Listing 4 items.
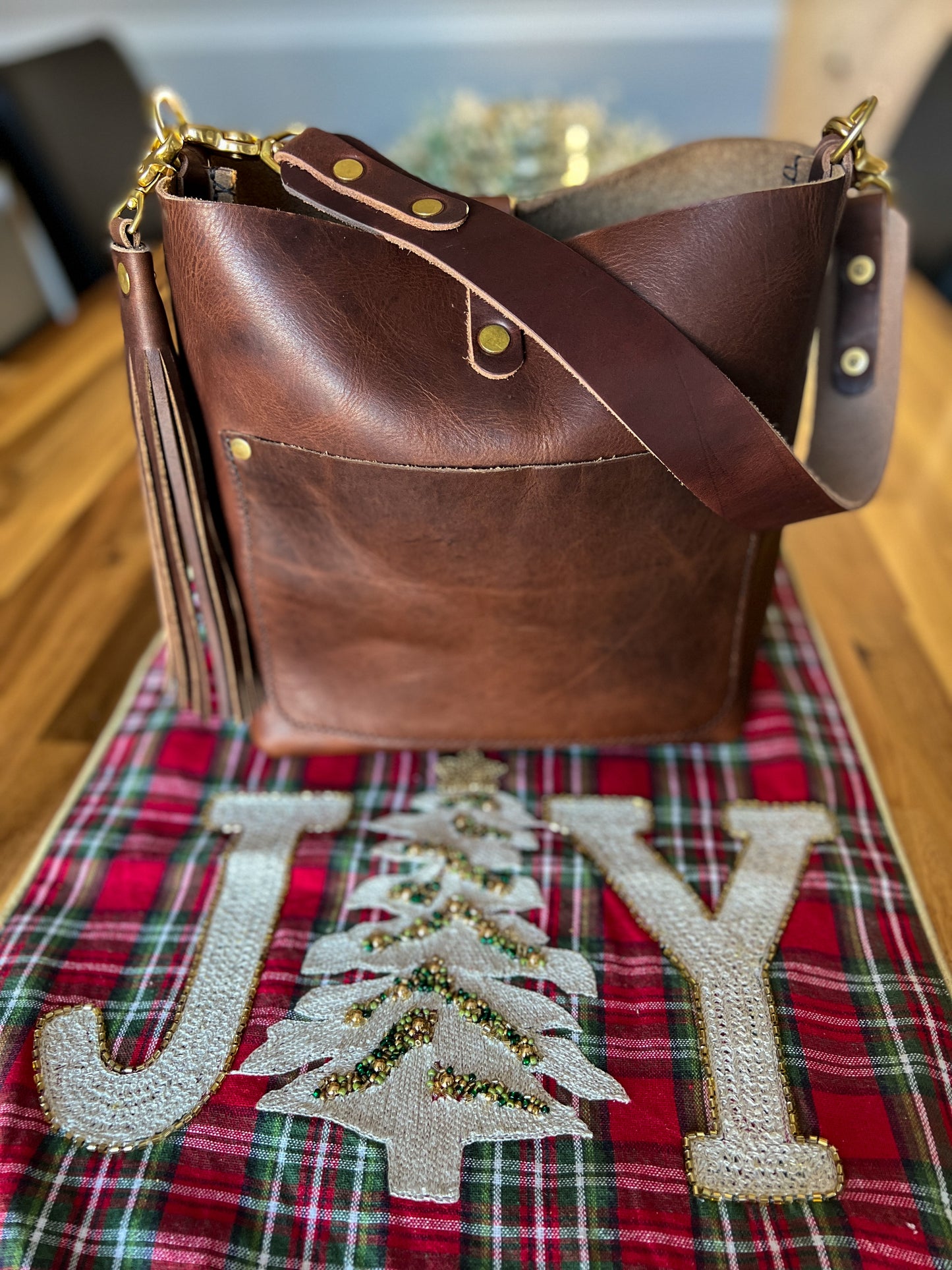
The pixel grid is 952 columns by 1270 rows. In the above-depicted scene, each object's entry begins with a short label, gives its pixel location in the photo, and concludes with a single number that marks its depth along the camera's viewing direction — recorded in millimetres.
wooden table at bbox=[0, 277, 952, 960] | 793
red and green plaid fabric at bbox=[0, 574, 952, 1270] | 506
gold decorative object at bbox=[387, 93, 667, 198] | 1314
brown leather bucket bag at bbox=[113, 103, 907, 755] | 582
